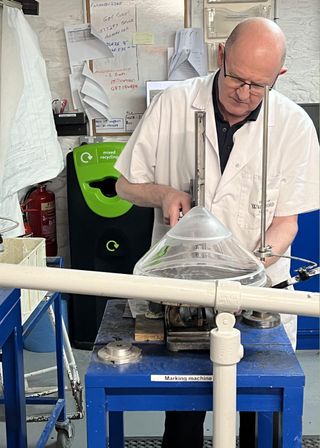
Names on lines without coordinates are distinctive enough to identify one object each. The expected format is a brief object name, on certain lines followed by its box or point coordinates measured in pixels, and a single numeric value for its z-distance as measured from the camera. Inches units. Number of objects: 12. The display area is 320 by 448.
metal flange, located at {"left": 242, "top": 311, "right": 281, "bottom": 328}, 52.4
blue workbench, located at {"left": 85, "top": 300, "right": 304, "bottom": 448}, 43.9
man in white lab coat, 66.8
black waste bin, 116.5
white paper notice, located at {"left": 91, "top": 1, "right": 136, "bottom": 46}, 121.0
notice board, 121.3
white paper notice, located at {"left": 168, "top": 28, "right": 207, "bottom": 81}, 121.1
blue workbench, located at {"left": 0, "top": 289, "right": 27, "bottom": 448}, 62.7
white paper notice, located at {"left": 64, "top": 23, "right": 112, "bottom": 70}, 122.4
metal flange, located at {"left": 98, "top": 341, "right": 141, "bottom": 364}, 45.9
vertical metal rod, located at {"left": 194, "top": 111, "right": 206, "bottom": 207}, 48.7
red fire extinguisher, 123.9
